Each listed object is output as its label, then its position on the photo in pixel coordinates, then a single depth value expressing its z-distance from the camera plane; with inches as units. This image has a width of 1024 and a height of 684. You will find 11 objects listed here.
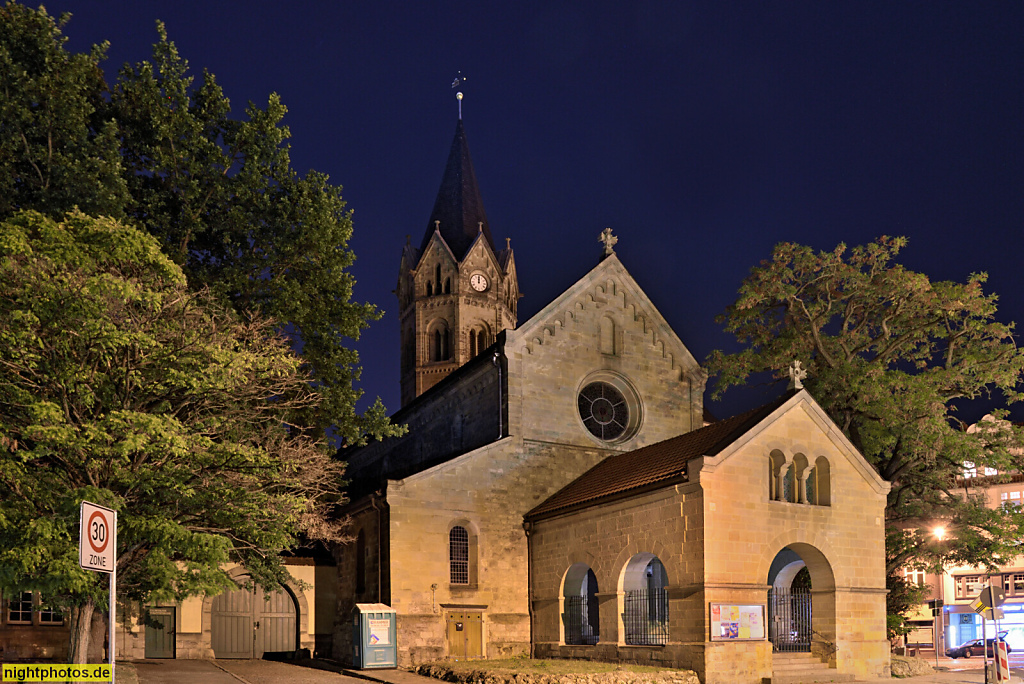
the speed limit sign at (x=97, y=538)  378.9
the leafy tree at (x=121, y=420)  630.5
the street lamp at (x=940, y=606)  1132.5
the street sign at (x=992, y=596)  943.0
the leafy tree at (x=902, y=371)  1109.1
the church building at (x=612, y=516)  934.4
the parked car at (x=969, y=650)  1721.2
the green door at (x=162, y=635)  1275.8
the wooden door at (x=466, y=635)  1148.5
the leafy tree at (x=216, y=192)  883.4
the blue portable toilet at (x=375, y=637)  1040.2
